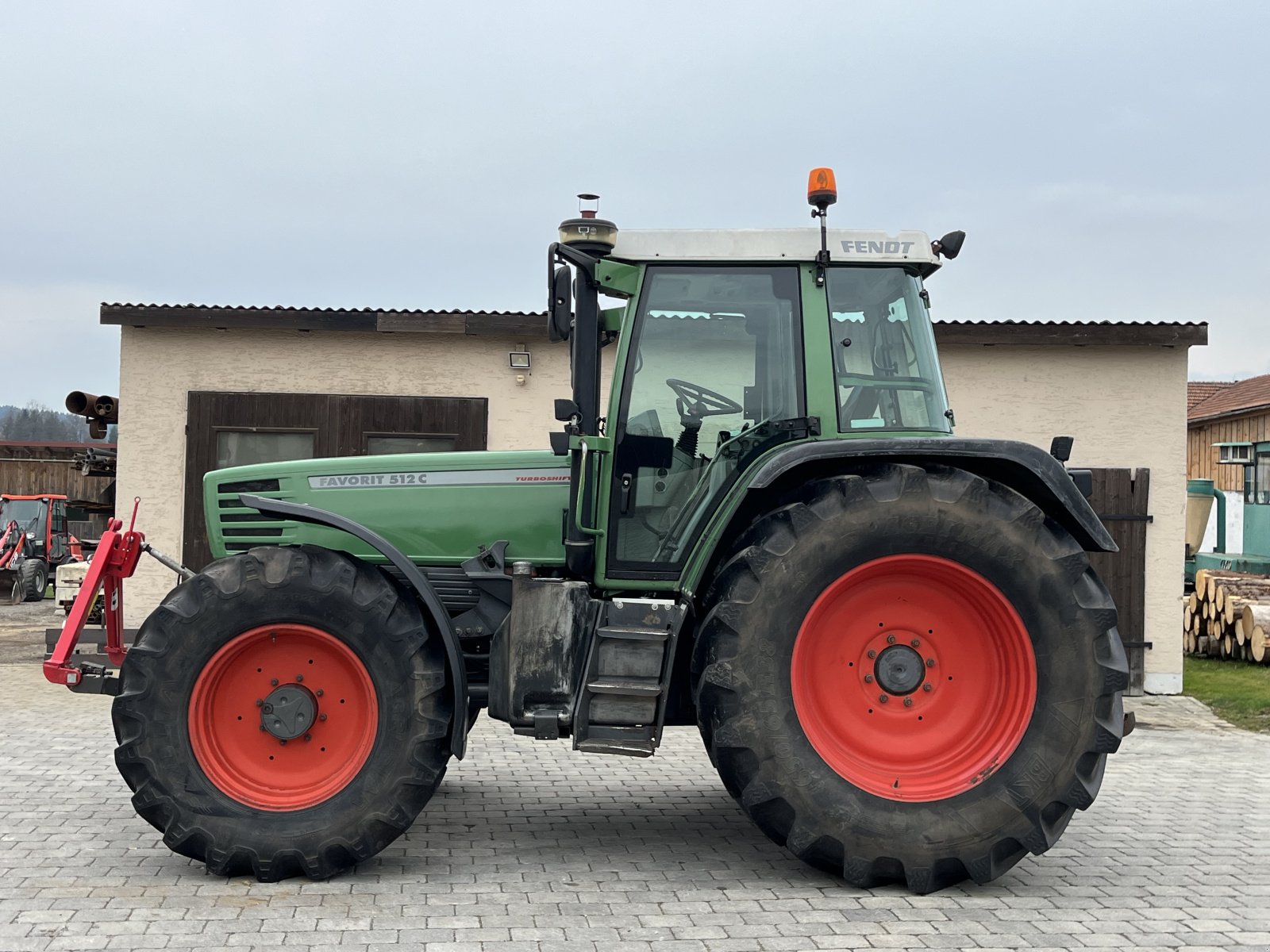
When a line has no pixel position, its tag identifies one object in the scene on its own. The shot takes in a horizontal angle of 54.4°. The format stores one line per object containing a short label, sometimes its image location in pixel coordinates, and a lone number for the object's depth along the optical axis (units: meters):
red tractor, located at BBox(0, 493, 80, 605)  19.64
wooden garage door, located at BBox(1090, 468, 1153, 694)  11.23
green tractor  4.89
